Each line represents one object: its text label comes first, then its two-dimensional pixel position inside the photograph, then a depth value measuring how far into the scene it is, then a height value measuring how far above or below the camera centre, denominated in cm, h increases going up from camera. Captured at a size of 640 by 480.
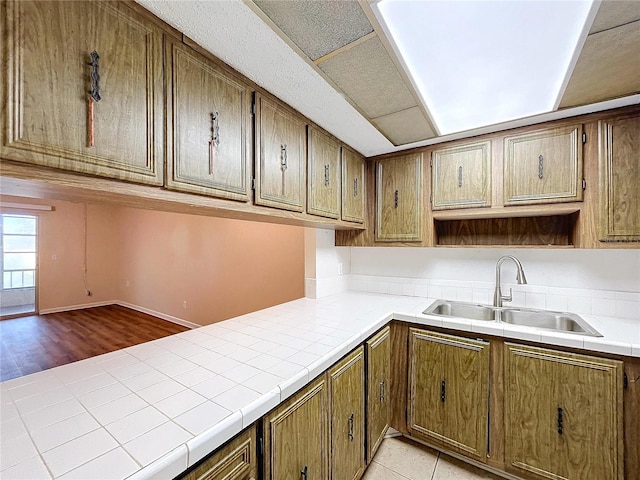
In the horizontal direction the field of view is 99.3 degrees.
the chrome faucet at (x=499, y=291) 198 -38
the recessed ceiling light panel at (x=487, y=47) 96 +81
